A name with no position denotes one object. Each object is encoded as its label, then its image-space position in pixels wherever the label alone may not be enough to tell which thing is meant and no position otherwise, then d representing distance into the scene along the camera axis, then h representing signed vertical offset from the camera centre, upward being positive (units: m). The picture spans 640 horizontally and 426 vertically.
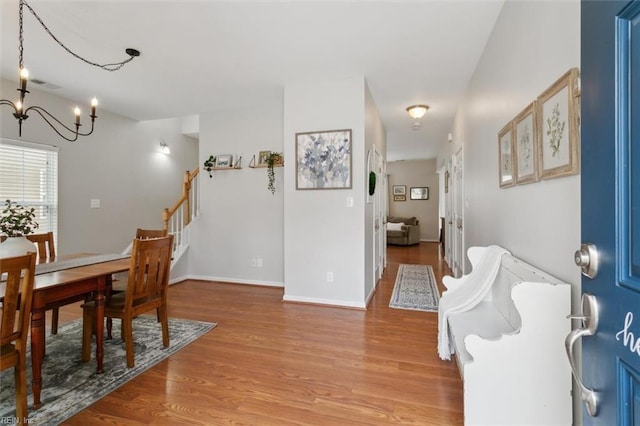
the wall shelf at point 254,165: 4.28 +0.71
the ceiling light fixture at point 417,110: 4.26 +1.49
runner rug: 3.40 -1.05
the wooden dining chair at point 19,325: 1.39 -0.54
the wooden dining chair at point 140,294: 2.07 -0.60
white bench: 1.28 -0.70
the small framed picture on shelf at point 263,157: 4.27 +0.82
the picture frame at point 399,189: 10.08 +0.79
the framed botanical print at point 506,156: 2.00 +0.40
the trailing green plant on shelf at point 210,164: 4.49 +0.75
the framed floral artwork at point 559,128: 1.25 +0.40
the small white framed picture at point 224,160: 4.45 +0.80
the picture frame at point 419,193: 9.83 +0.66
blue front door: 0.58 +0.03
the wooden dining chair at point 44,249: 2.59 -0.32
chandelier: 1.81 +1.30
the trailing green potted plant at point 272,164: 4.11 +0.68
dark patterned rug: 1.67 -1.08
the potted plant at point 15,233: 1.91 -0.12
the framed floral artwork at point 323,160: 3.37 +0.62
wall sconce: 5.55 +1.24
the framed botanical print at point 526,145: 1.62 +0.40
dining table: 1.69 -0.47
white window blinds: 3.41 +0.45
